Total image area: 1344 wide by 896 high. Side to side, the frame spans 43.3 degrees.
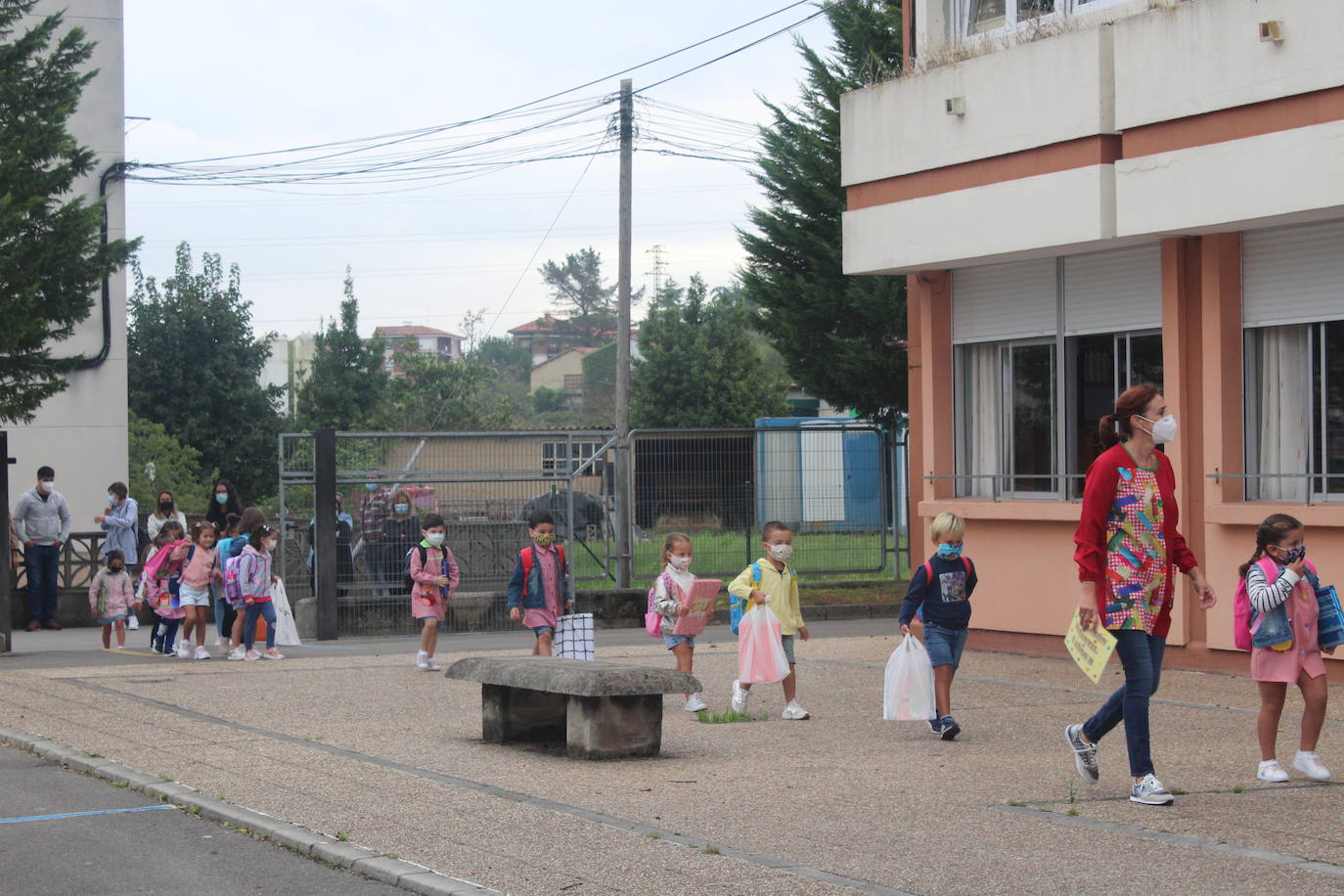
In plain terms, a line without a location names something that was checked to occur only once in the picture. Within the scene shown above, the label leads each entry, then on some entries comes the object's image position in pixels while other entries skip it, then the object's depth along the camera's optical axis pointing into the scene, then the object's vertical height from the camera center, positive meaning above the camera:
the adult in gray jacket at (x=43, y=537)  20.58 -0.42
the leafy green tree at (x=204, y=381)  52.50 +3.74
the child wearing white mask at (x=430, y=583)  15.24 -0.76
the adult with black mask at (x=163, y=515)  20.03 -0.16
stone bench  9.62 -1.21
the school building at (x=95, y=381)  30.44 +2.22
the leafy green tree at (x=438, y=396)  66.69 +4.12
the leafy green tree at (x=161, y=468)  41.03 +0.86
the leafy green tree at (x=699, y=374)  55.72 +4.08
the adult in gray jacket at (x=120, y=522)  21.06 -0.25
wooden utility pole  31.03 +4.00
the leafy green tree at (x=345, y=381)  62.31 +4.43
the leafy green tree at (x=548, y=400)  121.38 +7.00
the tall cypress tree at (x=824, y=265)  24.33 +3.43
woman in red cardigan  8.00 -0.31
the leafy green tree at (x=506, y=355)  151.75 +13.37
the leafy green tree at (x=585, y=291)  139.50 +17.13
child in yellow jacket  11.59 -0.64
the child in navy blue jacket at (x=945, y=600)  10.66 -0.67
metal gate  19.98 -0.05
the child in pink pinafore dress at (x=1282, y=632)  8.66 -0.72
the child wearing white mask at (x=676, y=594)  12.13 -0.70
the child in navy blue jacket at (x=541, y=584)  13.88 -0.71
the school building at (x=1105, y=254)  12.74 +2.03
